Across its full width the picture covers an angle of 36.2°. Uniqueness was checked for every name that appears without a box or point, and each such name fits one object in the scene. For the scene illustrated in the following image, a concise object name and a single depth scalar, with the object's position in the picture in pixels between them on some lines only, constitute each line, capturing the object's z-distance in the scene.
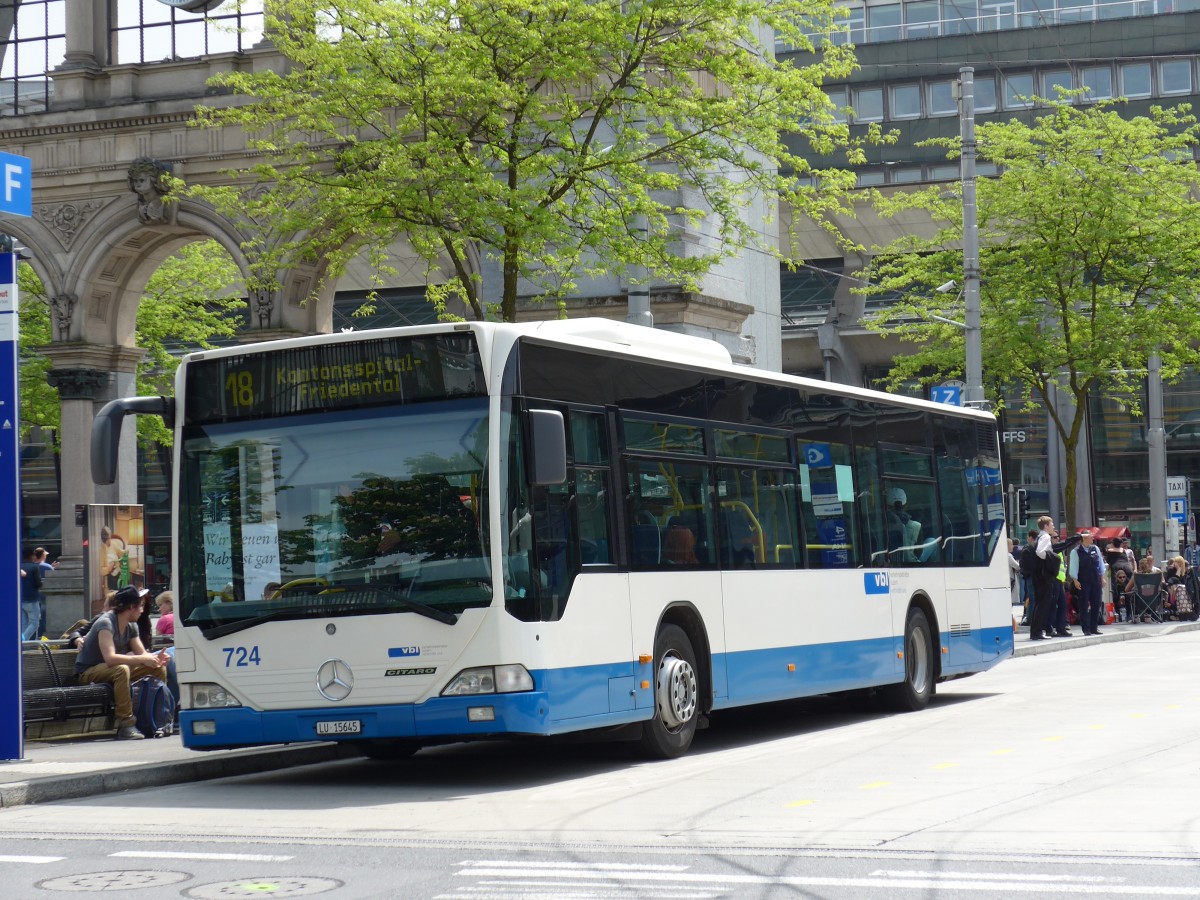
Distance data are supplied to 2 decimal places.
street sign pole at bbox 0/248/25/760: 12.27
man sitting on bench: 14.91
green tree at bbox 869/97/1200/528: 30.44
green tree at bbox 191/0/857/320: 18.33
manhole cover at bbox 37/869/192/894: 7.55
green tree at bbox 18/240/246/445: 35.59
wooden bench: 14.53
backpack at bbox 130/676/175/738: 15.03
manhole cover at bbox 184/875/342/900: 7.27
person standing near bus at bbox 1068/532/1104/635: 29.25
